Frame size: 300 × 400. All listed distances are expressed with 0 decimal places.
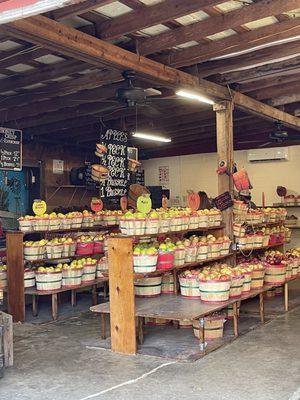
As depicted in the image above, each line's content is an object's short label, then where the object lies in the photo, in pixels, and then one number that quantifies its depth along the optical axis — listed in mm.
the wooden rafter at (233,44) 6422
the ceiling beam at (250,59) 7223
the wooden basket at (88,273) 8859
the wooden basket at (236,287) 7040
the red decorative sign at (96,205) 9977
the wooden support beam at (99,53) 4984
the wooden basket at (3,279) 8259
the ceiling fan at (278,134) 11508
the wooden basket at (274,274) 8469
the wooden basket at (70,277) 8477
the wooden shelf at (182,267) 6512
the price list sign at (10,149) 10438
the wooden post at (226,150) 8383
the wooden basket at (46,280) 8156
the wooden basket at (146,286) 7055
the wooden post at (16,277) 8133
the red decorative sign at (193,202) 8148
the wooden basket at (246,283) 7469
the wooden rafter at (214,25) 5734
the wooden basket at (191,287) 6871
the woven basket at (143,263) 6523
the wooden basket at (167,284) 7348
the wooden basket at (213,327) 6660
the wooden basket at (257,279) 7907
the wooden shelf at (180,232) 6731
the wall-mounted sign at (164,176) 15969
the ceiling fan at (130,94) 6727
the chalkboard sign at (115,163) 9945
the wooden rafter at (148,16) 5449
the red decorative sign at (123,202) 9922
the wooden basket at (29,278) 8328
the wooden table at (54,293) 8084
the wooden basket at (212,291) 6566
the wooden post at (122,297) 6230
